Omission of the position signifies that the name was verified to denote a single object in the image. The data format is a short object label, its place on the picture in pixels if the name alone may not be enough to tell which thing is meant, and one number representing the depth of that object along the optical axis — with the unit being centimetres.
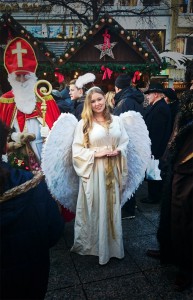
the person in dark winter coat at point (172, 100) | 549
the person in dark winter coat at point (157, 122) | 479
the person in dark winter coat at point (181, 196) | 257
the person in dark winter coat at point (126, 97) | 455
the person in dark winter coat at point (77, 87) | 530
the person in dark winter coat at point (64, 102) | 500
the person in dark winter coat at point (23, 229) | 152
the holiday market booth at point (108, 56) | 897
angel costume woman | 304
